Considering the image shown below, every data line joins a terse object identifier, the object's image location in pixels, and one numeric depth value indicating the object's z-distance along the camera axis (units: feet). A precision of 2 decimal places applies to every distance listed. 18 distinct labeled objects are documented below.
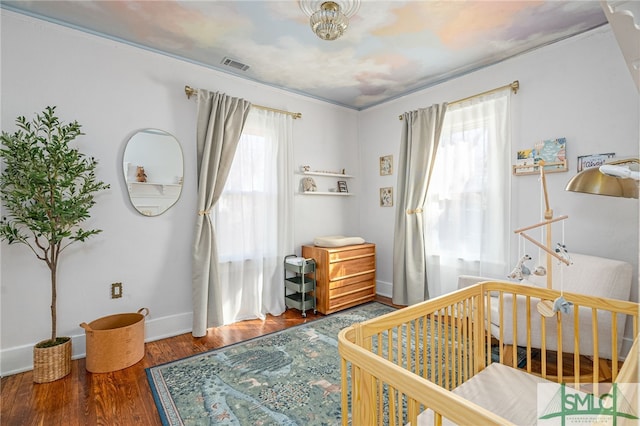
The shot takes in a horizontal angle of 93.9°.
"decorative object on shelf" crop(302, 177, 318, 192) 11.94
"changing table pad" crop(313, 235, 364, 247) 11.13
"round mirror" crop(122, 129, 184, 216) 8.34
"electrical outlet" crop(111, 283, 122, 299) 8.12
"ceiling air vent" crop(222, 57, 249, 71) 9.19
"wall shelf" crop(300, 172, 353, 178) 12.01
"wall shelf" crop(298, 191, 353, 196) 12.02
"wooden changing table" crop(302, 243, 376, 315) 10.56
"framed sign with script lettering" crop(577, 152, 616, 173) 7.52
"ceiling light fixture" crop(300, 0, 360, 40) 6.13
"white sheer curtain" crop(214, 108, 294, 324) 9.98
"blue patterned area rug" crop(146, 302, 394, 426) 5.51
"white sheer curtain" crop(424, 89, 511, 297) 9.37
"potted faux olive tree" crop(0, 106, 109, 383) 6.40
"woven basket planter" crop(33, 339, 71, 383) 6.51
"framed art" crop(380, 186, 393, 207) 12.66
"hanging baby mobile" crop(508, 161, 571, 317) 4.37
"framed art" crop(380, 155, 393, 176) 12.62
